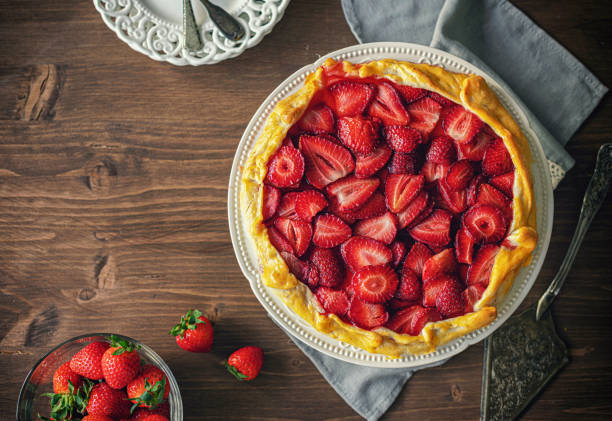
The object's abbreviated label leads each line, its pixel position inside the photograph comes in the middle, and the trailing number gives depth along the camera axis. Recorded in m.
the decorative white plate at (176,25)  0.91
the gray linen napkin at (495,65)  0.92
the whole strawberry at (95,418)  0.85
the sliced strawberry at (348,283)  0.84
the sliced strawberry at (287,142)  0.84
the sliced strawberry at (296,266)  0.84
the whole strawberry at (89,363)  0.87
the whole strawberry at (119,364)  0.86
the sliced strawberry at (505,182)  0.83
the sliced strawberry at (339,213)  0.85
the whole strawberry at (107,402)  0.86
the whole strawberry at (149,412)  0.88
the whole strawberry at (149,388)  0.85
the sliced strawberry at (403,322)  0.84
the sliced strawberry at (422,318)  0.83
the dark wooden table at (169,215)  0.93
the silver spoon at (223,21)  0.89
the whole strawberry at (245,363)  0.90
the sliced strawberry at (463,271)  0.84
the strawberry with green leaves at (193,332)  0.89
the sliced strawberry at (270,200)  0.84
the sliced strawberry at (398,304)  0.84
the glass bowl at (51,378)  0.88
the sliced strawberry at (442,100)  0.84
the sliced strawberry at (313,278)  0.84
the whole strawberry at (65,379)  0.87
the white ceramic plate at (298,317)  0.85
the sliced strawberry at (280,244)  0.84
